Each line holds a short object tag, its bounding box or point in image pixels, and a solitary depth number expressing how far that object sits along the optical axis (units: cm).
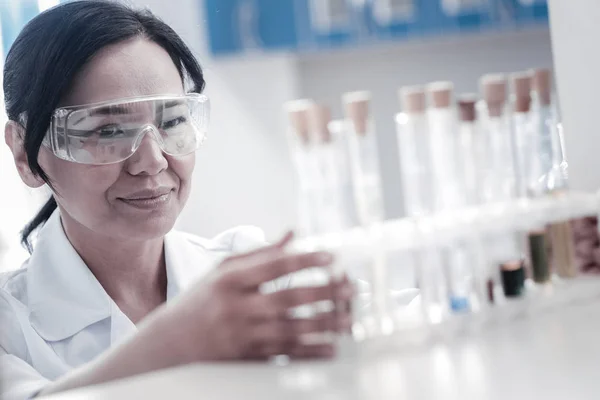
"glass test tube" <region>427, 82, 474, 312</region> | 113
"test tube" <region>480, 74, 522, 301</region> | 113
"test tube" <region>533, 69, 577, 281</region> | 115
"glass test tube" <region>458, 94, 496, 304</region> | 114
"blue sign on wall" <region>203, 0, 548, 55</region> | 228
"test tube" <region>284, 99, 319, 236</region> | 111
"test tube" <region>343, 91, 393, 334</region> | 109
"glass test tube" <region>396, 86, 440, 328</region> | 111
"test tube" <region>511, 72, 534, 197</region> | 115
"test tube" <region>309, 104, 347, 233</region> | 111
